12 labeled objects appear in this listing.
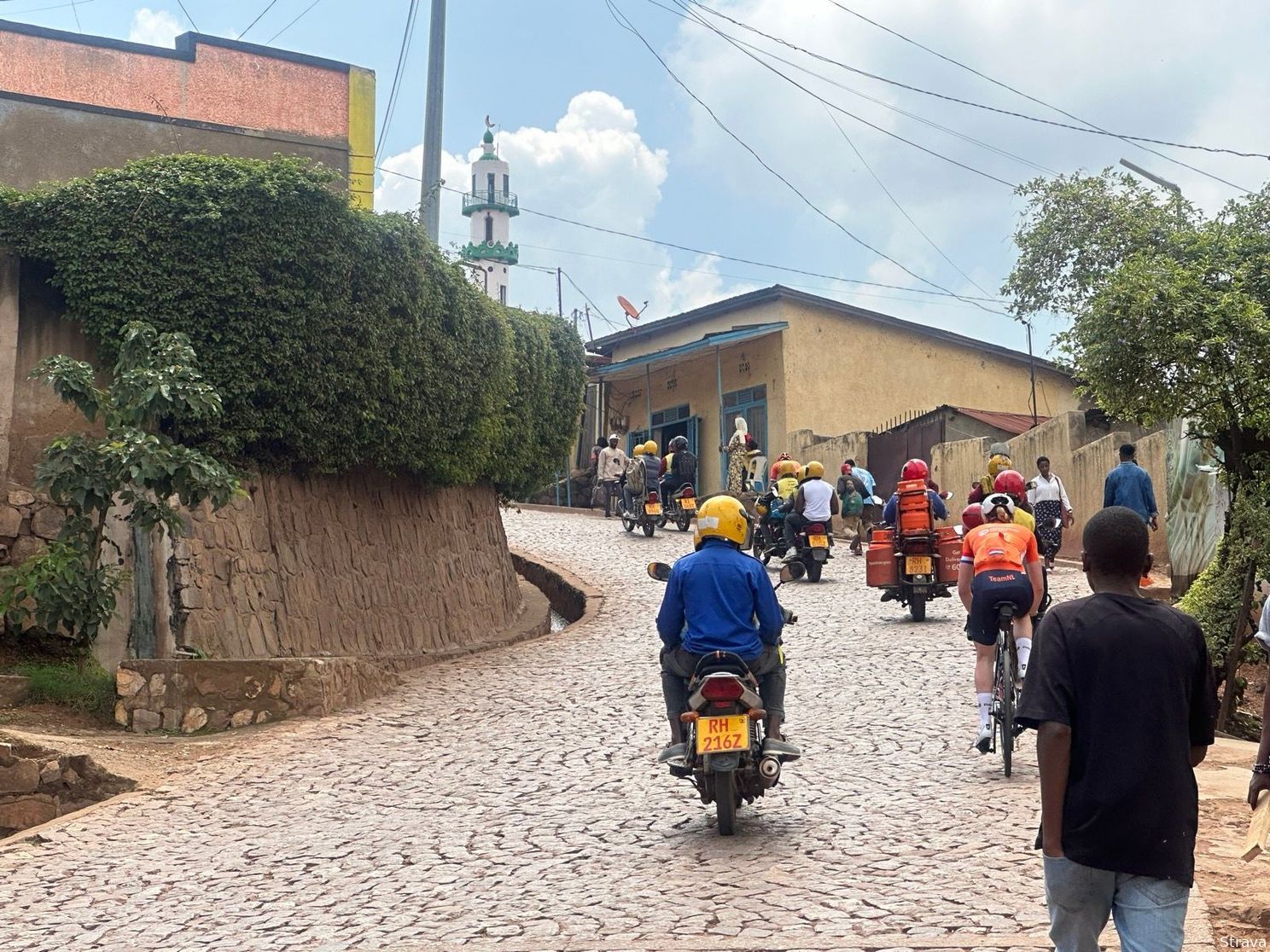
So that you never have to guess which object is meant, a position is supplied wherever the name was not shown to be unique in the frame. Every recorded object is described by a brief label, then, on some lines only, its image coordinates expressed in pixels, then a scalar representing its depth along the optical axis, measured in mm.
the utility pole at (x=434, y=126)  19641
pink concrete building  19797
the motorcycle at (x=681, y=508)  27656
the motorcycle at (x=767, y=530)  23250
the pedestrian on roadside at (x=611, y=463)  30234
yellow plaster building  36219
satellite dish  46531
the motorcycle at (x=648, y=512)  27484
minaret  89062
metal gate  31203
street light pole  22875
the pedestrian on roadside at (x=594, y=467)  32500
